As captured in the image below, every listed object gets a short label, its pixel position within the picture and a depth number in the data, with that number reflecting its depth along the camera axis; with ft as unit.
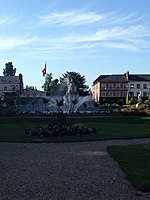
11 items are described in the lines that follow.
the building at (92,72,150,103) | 216.85
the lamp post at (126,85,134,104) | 211.83
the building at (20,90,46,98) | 247.20
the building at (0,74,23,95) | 235.21
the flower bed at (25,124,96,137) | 44.83
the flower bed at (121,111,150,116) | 86.79
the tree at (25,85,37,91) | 305.69
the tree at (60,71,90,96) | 242.51
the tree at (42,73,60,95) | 257.40
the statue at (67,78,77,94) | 134.33
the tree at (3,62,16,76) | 296.69
